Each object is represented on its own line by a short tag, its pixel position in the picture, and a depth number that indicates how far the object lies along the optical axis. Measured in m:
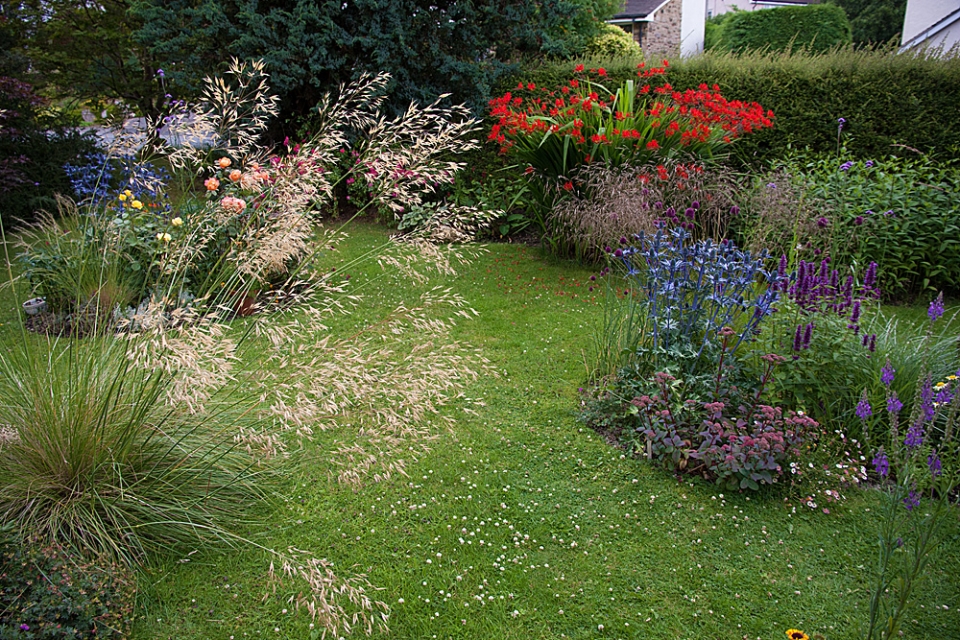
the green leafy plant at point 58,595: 1.86
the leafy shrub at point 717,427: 2.87
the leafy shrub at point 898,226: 5.41
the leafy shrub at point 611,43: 13.36
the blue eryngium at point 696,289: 3.24
